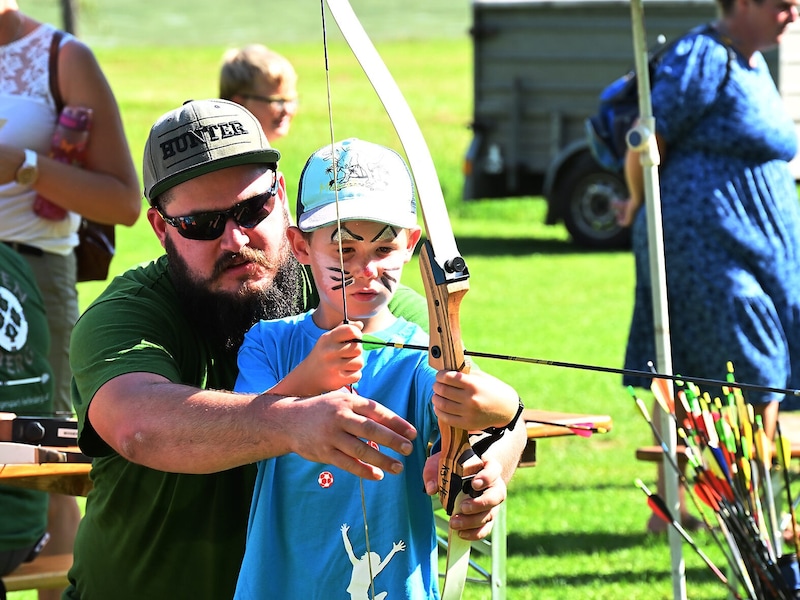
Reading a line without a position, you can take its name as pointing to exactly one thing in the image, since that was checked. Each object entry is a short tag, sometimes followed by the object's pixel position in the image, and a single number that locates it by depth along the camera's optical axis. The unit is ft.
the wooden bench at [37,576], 21.03
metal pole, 20.97
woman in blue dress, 28.22
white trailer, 85.92
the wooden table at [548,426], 18.99
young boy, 13.92
